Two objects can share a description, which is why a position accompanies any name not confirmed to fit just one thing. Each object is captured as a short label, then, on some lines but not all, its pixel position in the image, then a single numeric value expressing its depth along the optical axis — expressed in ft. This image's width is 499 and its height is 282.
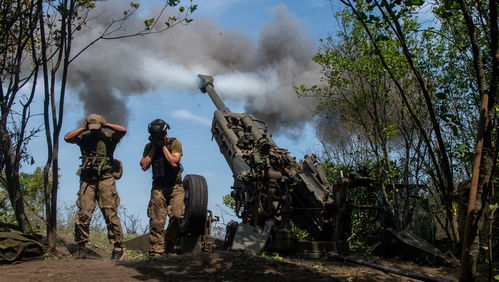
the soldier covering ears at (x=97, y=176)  22.74
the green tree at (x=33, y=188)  43.34
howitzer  24.71
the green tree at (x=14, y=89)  23.85
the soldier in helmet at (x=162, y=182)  23.31
